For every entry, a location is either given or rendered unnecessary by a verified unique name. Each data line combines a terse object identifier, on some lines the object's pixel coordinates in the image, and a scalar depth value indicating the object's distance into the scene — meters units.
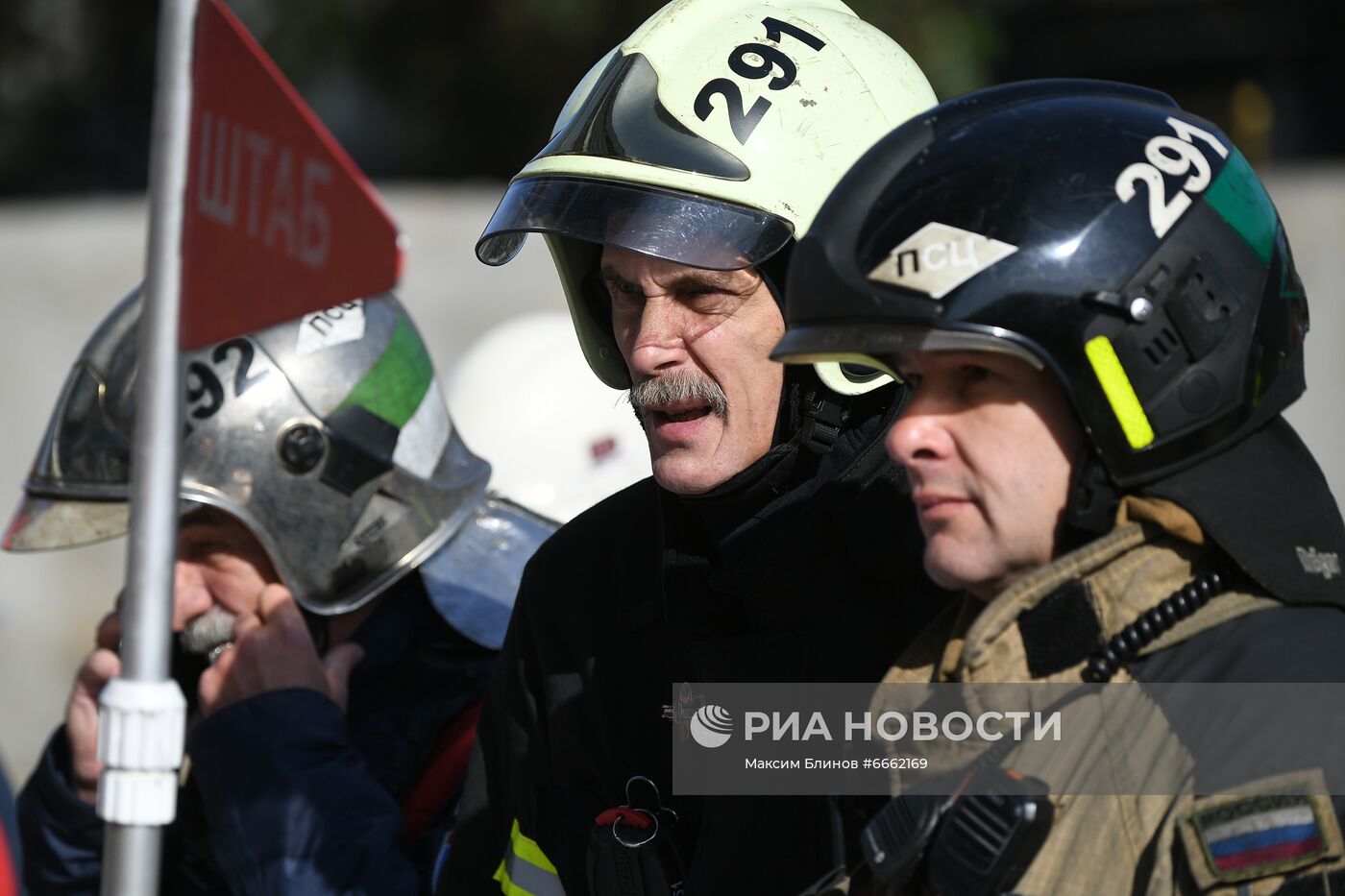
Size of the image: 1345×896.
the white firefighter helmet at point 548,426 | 8.25
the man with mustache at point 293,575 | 6.32
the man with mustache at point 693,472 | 4.90
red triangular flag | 3.99
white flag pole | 3.85
